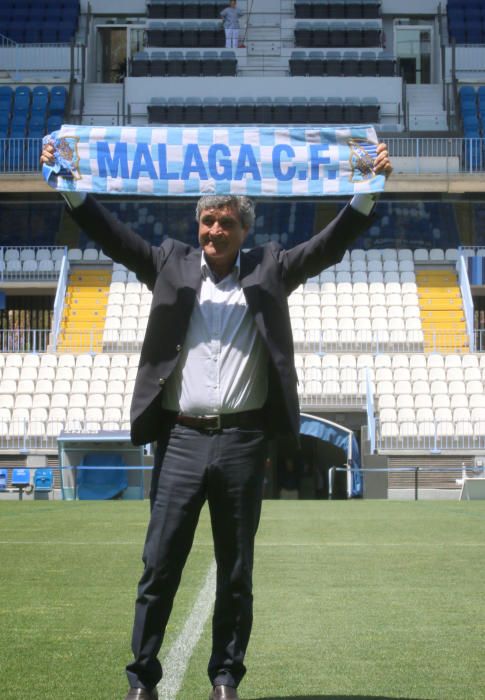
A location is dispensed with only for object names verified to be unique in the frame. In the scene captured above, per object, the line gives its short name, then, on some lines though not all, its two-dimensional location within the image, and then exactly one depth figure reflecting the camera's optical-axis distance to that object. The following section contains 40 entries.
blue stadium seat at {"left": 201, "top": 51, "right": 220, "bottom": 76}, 39.25
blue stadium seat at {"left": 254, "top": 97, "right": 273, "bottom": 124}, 37.34
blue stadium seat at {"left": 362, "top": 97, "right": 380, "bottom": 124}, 38.00
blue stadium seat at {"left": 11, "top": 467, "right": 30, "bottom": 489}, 24.98
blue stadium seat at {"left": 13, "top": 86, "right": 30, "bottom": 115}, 38.56
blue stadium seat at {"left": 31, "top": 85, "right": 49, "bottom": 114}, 38.56
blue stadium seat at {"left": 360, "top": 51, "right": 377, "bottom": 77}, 39.47
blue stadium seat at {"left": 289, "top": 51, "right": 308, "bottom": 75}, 39.19
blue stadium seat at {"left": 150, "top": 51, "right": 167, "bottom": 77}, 39.50
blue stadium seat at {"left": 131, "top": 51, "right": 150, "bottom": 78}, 39.66
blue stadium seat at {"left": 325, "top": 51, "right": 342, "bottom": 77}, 39.28
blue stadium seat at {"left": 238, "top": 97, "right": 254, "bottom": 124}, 37.34
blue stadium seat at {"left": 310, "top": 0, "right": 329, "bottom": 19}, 40.56
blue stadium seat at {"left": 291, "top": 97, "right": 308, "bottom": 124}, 37.44
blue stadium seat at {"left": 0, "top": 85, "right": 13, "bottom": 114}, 38.53
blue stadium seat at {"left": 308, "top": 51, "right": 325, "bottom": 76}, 39.22
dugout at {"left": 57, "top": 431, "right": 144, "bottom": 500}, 24.89
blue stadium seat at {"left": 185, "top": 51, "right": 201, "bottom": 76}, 39.34
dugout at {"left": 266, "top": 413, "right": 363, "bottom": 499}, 29.75
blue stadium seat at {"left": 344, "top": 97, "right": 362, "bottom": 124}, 37.75
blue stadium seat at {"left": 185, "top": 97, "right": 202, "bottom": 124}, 37.38
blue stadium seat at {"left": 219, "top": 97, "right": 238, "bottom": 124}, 37.41
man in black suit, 5.02
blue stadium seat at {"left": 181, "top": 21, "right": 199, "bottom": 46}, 40.31
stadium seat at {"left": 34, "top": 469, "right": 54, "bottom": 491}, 24.95
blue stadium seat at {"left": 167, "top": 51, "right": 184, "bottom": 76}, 39.44
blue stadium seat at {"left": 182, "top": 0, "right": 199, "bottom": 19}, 40.81
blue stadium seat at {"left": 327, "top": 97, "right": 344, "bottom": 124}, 37.62
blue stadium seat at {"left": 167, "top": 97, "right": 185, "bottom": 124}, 37.66
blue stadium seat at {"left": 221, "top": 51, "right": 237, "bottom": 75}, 39.19
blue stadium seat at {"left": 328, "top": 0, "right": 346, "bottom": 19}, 40.59
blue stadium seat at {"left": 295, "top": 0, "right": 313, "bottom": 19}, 40.59
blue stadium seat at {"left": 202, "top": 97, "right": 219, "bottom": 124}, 37.44
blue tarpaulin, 26.50
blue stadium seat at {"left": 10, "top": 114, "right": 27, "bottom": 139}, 37.53
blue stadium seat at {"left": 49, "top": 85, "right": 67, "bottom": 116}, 38.41
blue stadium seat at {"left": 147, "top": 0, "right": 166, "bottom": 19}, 41.03
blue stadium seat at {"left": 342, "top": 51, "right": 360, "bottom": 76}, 39.44
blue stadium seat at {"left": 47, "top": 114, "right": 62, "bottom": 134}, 37.50
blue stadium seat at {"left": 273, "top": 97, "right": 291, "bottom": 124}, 37.38
